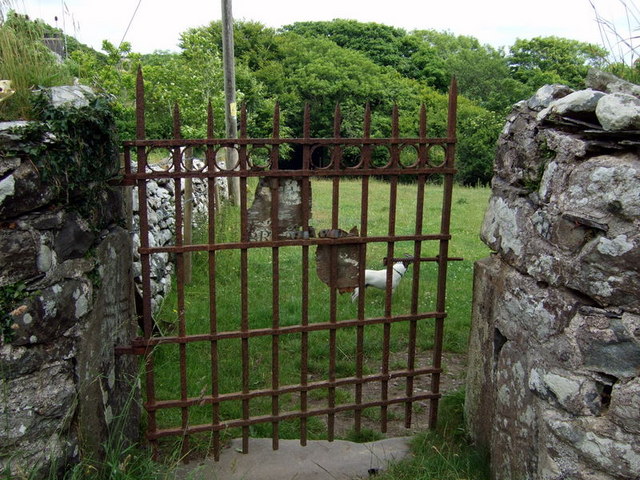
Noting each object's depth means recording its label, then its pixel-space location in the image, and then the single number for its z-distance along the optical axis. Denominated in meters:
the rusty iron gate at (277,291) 3.25
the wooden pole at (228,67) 8.87
